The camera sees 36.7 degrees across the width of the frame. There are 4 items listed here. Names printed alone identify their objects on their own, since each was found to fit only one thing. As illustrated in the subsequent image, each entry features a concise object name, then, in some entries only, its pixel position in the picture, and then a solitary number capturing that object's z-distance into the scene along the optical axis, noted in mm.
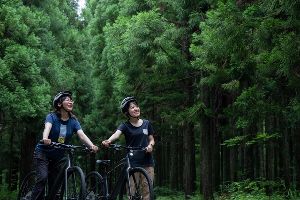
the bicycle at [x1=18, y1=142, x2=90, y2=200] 6390
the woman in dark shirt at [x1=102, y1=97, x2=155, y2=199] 7074
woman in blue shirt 6988
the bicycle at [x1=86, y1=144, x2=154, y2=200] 6289
